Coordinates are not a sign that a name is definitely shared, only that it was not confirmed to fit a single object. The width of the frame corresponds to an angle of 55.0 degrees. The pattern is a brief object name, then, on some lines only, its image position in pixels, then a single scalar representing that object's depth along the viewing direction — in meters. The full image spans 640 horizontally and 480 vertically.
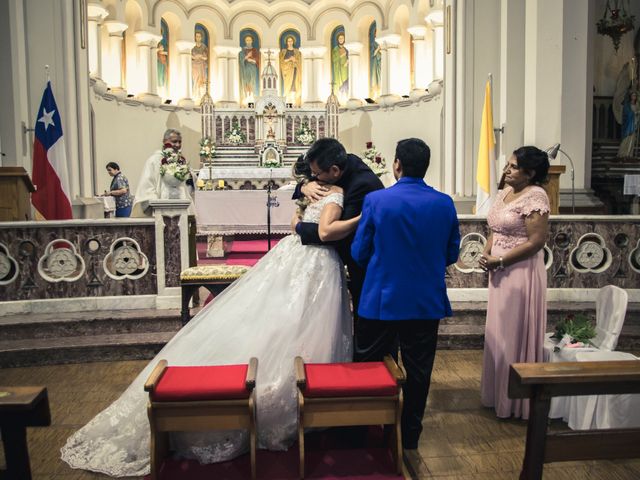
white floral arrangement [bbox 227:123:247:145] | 13.52
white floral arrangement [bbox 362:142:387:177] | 8.70
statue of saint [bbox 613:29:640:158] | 8.65
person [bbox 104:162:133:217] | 8.08
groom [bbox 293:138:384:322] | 2.97
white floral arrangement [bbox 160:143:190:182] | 6.21
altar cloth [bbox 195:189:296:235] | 8.47
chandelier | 8.50
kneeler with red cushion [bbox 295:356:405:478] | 2.65
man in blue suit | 2.86
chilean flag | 6.77
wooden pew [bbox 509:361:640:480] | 2.31
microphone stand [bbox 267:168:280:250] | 7.28
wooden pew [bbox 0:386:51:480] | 1.93
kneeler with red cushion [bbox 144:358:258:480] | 2.60
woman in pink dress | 3.38
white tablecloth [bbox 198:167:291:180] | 11.85
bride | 2.95
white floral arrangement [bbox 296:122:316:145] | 13.55
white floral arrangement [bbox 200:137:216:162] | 12.73
